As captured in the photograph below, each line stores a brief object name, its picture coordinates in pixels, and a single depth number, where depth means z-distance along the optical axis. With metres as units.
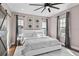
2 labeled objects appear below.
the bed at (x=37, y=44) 1.82
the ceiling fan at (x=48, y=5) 1.66
